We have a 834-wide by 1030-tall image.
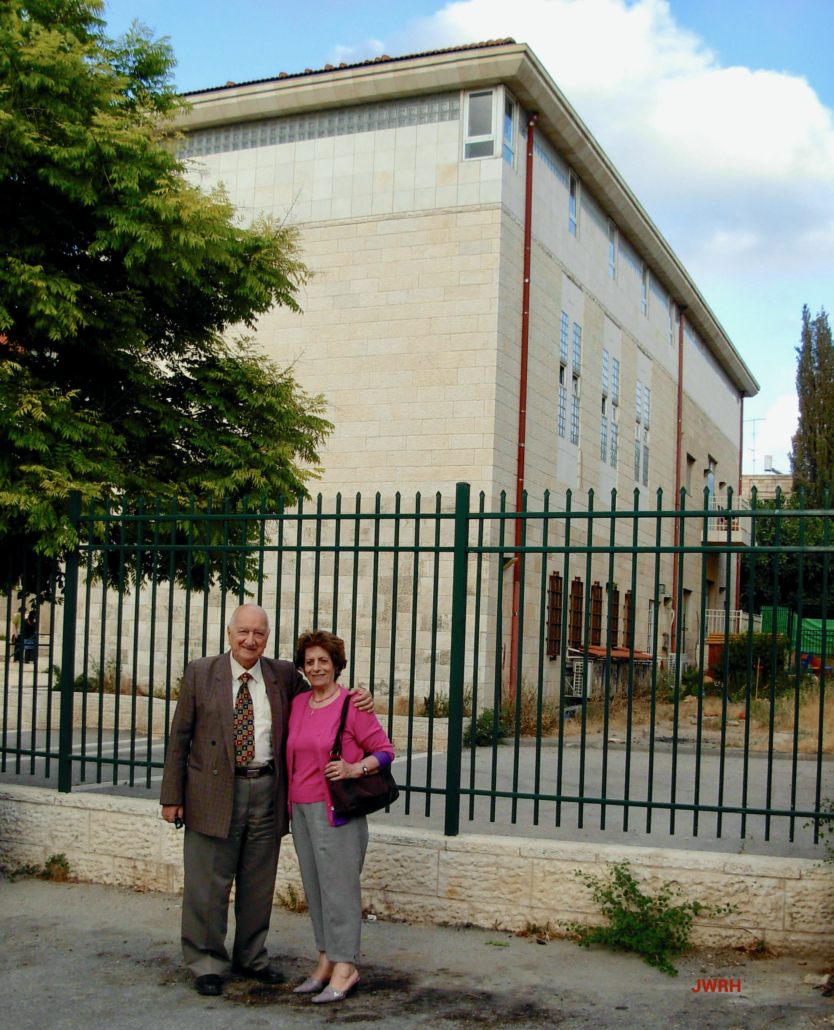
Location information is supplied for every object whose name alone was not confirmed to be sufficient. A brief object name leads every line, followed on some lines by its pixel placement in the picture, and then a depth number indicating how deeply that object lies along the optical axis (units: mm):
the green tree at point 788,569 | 32812
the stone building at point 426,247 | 17109
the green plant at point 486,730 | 14043
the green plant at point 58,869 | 6836
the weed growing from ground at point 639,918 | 5297
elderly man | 4852
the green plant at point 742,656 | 19431
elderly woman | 4680
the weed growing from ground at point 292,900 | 6170
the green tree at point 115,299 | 8195
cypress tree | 44062
